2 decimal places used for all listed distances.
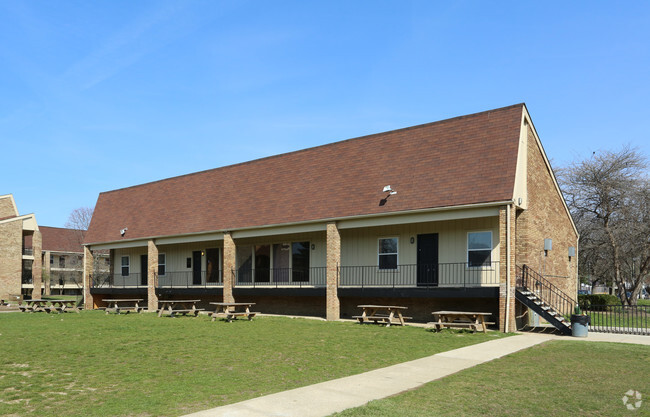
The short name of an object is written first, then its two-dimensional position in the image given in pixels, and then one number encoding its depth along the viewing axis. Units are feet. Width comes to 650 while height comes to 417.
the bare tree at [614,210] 108.47
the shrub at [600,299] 108.17
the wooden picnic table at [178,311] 79.45
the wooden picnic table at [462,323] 56.44
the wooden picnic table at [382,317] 62.95
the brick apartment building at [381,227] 62.54
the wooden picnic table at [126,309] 86.89
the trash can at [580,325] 54.49
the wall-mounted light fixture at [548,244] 70.08
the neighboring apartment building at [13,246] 142.41
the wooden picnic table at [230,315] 69.46
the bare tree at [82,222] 220.23
